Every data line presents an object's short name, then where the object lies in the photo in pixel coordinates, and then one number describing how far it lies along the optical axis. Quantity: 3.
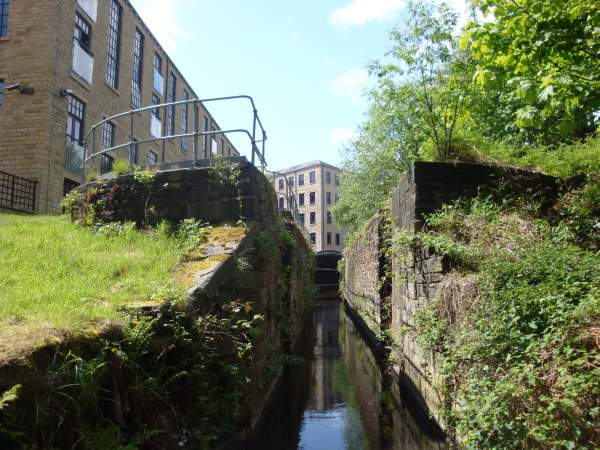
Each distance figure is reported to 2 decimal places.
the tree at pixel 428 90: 8.24
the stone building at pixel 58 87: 14.55
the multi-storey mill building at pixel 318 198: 59.00
